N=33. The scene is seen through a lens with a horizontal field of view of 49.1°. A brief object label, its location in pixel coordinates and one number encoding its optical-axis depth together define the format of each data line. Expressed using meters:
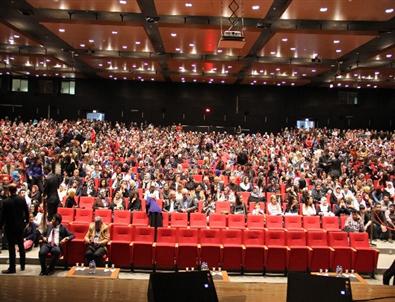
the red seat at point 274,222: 10.60
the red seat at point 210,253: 9.27
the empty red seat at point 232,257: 9.33
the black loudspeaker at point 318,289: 2.54
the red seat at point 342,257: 9.41
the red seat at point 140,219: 10.47
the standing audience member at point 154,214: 10.17
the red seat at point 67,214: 10.38
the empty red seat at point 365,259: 9.39
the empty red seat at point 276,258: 9.37
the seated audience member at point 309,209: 11.93
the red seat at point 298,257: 9.42
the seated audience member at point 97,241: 8.93
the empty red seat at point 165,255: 9.24
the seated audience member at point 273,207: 11.73
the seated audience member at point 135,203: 11.96
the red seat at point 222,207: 11.91
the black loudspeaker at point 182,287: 2.39
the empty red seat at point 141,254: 9.21
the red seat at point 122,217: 10.47
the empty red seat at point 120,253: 9.22
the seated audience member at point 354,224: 10.51
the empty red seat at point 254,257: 9.35
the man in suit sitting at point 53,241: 8.50
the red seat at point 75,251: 9.15
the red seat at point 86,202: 11.70
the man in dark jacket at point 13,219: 7.60
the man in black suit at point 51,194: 10.41
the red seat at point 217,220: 10.51
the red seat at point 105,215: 10.44
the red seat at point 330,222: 10.77
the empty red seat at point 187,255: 9.25
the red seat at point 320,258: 9.42
